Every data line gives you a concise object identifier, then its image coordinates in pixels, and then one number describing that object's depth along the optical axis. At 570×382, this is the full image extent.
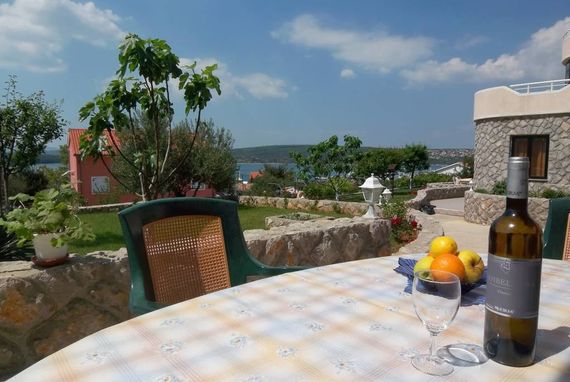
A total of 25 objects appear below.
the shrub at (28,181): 16.91
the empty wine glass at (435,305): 0.88
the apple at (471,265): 1.30
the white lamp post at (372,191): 5.48
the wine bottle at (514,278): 0.85
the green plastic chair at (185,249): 1.82
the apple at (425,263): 1.29
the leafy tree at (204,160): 13.80
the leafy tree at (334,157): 18.80
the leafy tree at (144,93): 4.08
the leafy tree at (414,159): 25.64
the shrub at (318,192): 14.62
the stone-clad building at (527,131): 10.48
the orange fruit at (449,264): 1.24
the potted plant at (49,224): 2.20
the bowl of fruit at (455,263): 1.25
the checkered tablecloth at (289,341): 0.87
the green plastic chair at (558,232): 2.18
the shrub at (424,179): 22.44
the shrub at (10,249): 2.71
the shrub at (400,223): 6.47
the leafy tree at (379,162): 23.66
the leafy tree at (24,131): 14.26
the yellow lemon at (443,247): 1.40
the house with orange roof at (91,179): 17.63
